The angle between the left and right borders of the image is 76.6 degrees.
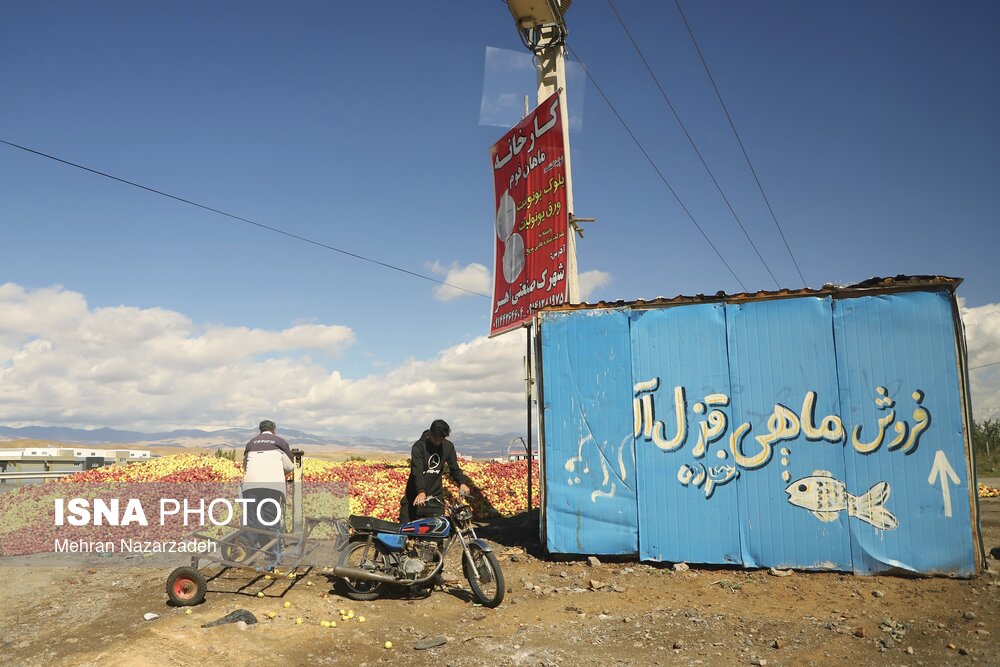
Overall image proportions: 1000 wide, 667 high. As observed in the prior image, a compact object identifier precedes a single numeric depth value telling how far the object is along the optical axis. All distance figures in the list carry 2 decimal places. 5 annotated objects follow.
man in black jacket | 8.87
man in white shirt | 8.46
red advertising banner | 13.12
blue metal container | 8.67
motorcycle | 7.70
